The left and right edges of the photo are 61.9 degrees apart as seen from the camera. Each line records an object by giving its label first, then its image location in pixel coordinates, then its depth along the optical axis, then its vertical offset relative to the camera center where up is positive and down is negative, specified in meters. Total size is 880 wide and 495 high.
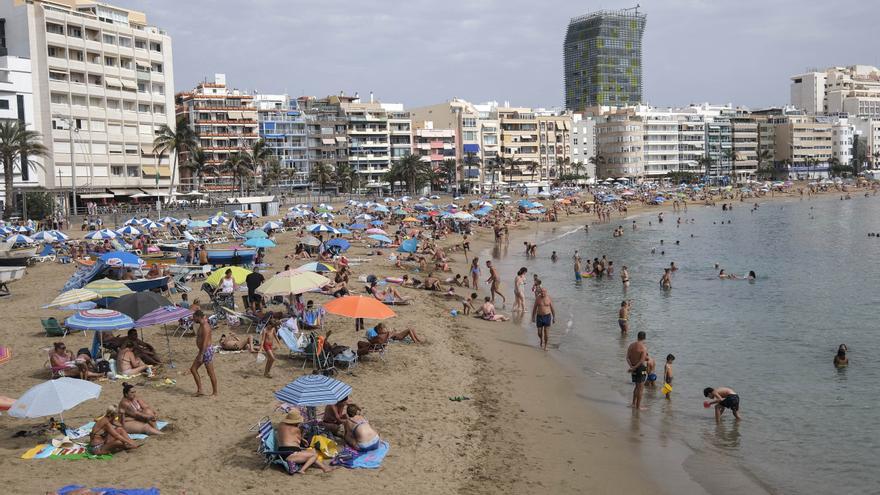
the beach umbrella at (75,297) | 13.62 -1.93
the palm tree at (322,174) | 88.50 +1.57
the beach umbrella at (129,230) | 34.00 -1.77
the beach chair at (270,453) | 8.41 -3.09
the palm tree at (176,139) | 58.62 +4.19
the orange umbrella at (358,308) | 13.41 -2.24
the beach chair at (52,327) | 14.61 -2.64
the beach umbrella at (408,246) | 28.50 -2.40
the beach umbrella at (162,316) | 12.15 -2.11
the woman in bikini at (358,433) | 9.02 -3.04
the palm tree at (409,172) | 88.44 +1.46
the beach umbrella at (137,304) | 12.32 -1.89
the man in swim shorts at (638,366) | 12.62 -3.26
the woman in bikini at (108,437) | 8.66 -2.89
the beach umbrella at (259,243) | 26.00 -1.92
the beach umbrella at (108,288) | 14.97 -1.95
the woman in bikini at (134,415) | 9.18 -2.81
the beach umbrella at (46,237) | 29.61 -1.68
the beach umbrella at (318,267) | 19.32 -2.14
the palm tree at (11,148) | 43.50 +2.90
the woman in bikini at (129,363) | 11.82 -2.76
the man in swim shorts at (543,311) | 16.45 -2.96
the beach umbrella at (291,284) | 14.50 -1.92
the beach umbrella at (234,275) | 16.61 -1.95
